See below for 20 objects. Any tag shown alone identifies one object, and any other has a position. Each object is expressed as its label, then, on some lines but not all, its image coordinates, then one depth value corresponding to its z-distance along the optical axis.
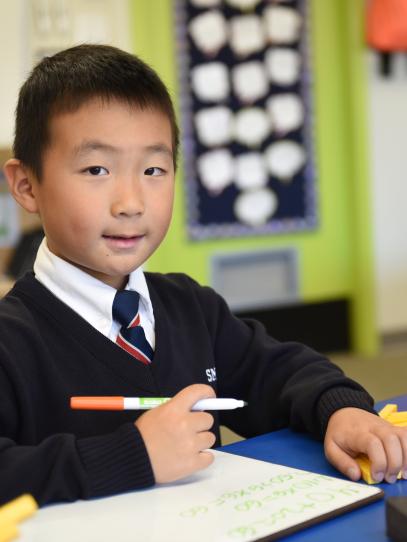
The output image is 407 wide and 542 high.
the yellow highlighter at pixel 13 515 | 0.53
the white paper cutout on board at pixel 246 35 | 3.57
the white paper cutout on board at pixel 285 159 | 3.69
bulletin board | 3.52
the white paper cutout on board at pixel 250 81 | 3.60
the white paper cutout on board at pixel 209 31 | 3.48
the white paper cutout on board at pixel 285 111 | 3.67
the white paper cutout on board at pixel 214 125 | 3.54
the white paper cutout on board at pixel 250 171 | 3.63
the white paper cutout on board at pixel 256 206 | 3.65
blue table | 0.55
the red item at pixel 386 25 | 3.62
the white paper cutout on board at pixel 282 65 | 3.65
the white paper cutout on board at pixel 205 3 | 3.47
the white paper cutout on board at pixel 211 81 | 3.51
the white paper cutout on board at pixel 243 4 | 3.55
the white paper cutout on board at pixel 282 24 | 3.62
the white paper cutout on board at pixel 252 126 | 3.62
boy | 0.81
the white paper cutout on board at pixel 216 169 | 3.56
